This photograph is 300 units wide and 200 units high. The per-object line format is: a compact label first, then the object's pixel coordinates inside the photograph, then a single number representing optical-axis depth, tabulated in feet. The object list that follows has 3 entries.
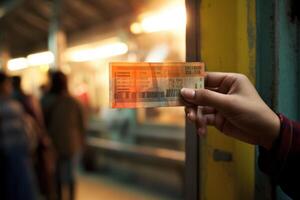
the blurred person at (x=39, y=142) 13.61
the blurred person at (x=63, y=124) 13.71
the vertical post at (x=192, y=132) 4.20
